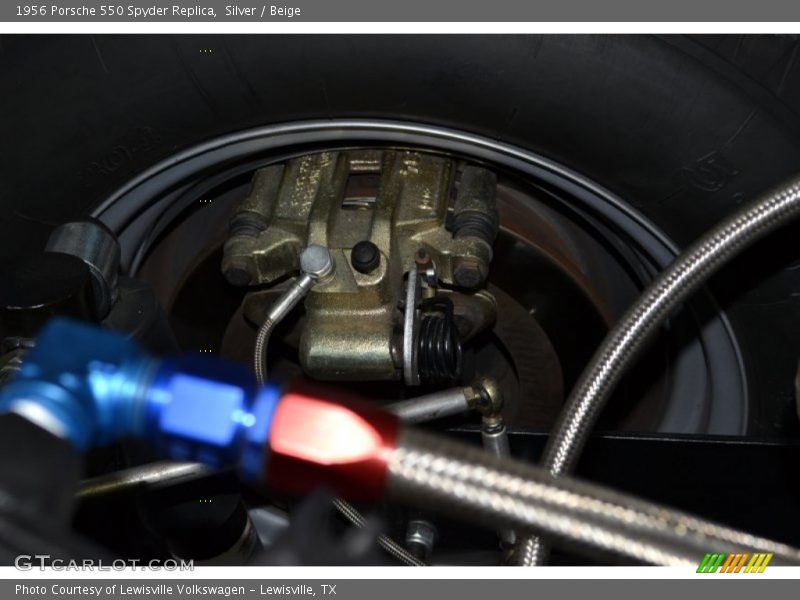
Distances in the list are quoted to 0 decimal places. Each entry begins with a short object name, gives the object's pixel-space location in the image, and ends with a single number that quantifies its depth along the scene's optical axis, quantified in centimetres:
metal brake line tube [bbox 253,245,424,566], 71
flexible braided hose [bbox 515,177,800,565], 53
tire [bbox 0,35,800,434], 64
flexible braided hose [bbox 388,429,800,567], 33
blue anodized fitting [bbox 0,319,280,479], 34
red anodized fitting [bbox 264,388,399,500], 33
